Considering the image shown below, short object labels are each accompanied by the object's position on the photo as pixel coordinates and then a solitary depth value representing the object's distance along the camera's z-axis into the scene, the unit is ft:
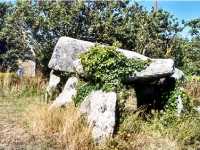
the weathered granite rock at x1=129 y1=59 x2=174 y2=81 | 18.63
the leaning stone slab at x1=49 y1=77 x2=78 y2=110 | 19.07
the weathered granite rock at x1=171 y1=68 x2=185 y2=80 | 20.88
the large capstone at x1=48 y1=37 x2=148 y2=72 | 20.75
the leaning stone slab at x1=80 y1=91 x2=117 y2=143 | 15.53
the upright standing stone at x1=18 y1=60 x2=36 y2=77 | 64.47
